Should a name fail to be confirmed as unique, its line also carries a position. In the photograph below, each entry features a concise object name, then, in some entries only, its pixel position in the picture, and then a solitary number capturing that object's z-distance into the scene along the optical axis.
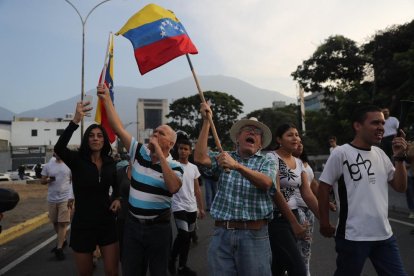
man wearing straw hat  3.04
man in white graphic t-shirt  3.15
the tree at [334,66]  23.08
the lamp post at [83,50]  22.97
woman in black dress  3.88
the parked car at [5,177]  31.47
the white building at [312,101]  79.76
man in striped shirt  3.56
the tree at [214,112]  55.62
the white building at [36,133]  64.50
